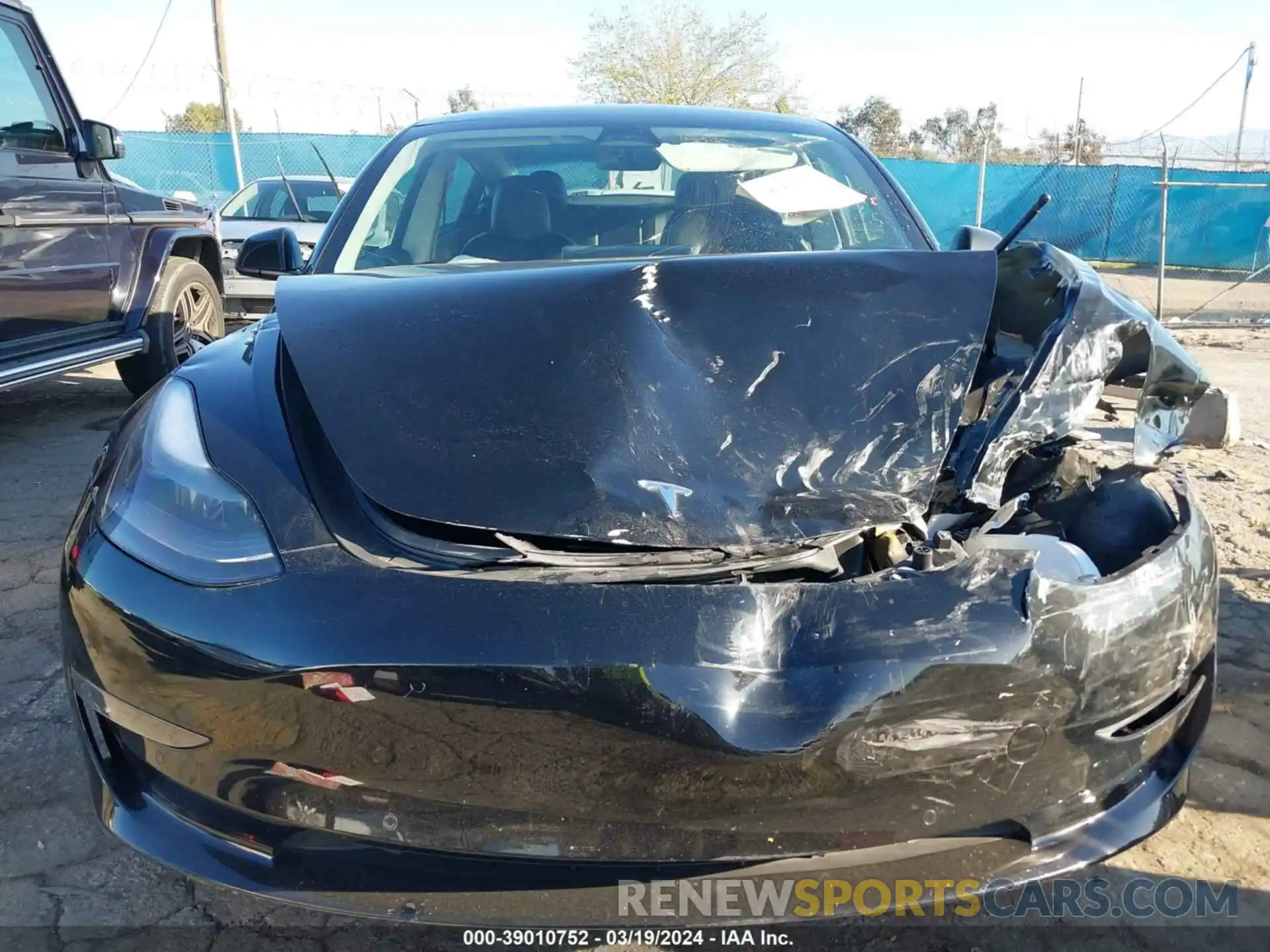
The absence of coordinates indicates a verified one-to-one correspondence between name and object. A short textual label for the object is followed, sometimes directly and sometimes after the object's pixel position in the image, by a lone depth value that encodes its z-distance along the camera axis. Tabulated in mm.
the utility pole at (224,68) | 15273
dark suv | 4266
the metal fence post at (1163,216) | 9047
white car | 7770
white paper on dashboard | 2719
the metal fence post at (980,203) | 16484
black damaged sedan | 1333
